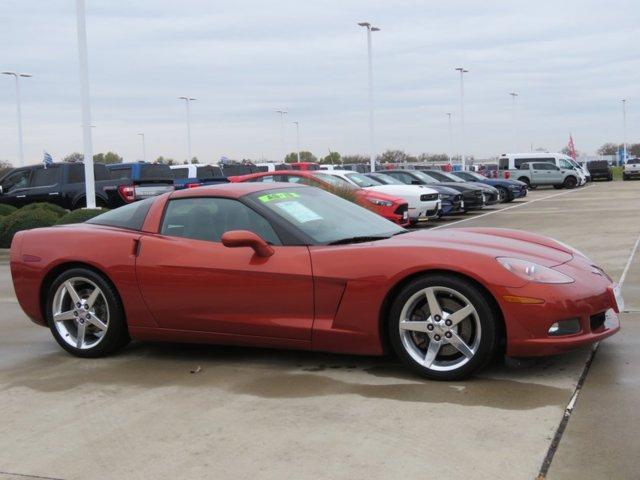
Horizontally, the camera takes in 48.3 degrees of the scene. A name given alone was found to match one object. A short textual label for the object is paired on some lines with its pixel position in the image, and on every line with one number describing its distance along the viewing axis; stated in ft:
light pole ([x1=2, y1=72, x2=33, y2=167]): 139.99
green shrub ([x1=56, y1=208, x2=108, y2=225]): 45.97
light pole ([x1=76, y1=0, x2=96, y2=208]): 52.49
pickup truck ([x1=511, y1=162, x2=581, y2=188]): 133.08
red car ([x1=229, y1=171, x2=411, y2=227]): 50.44
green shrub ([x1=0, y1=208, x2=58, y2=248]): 45.52
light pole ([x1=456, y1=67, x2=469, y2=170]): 176.64
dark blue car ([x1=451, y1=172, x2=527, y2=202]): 93.81
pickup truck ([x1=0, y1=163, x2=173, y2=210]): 57.93
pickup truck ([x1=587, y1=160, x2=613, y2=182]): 162.61
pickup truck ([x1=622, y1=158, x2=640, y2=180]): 161.58
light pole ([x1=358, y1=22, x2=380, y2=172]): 113.62
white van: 134.51
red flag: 248.32
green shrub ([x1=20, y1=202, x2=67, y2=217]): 49.90
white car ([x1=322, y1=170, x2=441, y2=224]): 57.88
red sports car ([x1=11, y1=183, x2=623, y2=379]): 14.76
